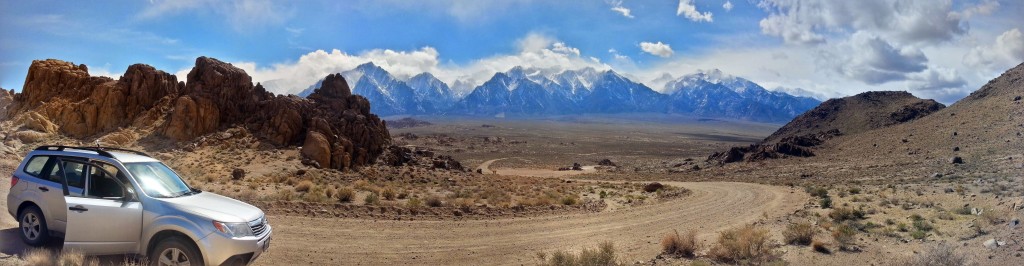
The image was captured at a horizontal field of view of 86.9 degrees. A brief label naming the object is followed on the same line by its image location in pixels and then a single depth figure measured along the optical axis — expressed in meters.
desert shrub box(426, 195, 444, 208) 20.02
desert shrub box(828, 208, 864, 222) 17.73
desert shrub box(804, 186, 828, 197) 27.14
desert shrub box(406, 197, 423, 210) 18.86
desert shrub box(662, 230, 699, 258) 12.58
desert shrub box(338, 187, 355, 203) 20.33
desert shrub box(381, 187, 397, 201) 22.14
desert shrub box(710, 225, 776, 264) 11.81
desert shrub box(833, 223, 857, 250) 13.13
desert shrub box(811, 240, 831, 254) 12.75
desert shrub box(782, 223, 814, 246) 13.52
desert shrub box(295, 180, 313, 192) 22.36
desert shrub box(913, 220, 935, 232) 14.63
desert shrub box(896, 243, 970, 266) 9.97
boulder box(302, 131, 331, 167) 30.80
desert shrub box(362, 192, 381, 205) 19.61
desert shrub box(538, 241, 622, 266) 10.66
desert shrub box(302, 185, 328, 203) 19.45
